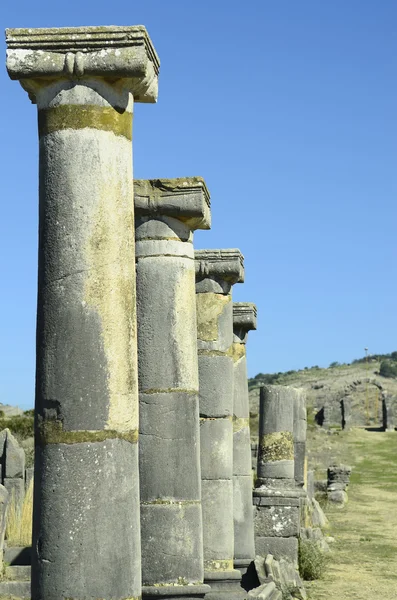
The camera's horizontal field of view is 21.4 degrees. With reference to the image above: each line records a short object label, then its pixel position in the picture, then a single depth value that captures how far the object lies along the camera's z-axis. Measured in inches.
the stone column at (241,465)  561.3
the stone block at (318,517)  867.7
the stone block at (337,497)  1096.8
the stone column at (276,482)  637.9
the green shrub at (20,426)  1310.3
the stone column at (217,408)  438.9
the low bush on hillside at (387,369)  4177.2
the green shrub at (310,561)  630.5
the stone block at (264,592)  480.1
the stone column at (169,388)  347.3
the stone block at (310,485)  975.6
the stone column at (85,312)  221.0
